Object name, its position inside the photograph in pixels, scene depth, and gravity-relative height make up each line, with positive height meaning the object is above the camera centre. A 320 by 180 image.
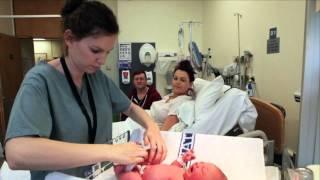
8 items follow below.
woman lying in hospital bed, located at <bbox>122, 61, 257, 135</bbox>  2.14 -0.40
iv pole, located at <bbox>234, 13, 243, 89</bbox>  3.73 +0.42
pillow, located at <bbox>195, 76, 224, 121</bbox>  2.22 -0.30
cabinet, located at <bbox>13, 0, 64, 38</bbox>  5.04 +0.61
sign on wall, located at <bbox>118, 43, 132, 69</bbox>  5.15 +0.03
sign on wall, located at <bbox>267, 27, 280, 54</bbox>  3.01 +0.15
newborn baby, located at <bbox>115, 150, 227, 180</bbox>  0.91 -0.35
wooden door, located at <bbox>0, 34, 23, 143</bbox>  4.19 -0.18
